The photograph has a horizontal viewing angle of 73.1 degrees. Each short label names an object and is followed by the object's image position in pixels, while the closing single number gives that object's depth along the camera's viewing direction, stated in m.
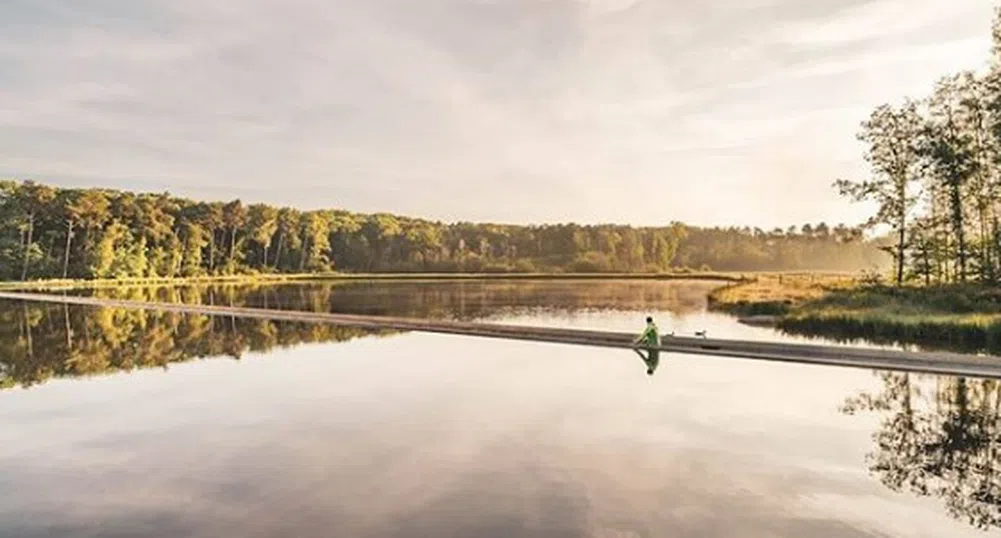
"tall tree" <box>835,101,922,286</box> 40.78
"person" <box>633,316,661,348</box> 22.97
